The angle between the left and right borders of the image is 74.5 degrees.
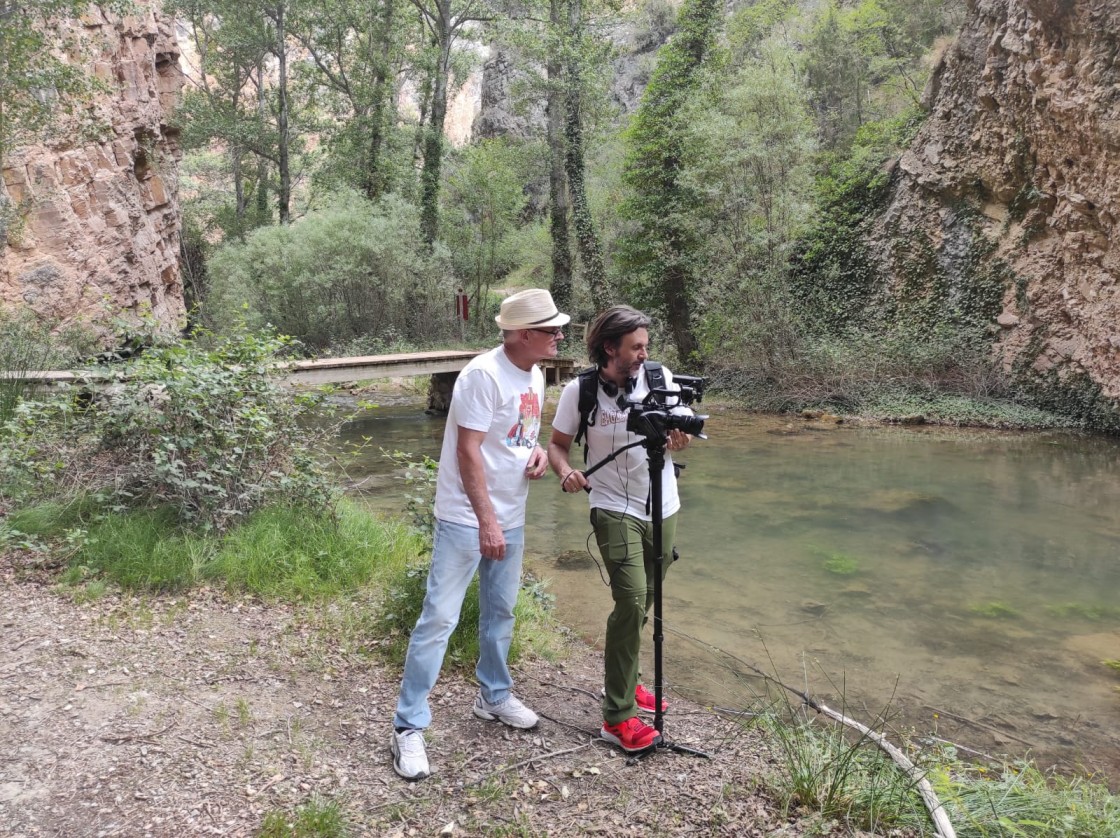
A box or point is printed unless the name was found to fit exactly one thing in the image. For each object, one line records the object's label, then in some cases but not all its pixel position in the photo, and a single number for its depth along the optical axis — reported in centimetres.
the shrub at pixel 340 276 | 2017
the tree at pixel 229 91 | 2405
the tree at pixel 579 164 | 2028
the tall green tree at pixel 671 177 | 1834
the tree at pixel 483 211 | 2505
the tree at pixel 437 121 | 2330
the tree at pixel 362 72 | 2438
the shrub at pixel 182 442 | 470
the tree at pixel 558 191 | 2184
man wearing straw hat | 264
